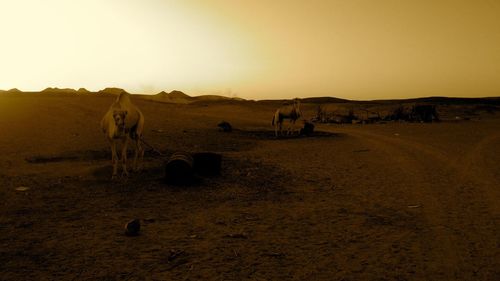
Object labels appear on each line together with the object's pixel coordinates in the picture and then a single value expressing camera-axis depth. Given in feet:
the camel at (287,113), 91.35
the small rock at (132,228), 27.27
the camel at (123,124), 42.10
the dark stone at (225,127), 91.50
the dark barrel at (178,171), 41.06
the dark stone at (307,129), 91.30
